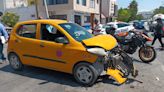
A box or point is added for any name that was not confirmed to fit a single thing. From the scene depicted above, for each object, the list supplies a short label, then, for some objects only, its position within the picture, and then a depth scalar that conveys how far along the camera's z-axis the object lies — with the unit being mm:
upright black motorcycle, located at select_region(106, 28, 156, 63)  4646
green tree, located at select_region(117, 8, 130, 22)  37668
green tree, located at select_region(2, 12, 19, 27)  18424
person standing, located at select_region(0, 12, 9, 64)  4566
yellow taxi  3126
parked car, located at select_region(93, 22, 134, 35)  10625
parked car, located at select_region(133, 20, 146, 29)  17388
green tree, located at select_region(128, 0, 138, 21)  45559
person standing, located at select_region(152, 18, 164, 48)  6171
